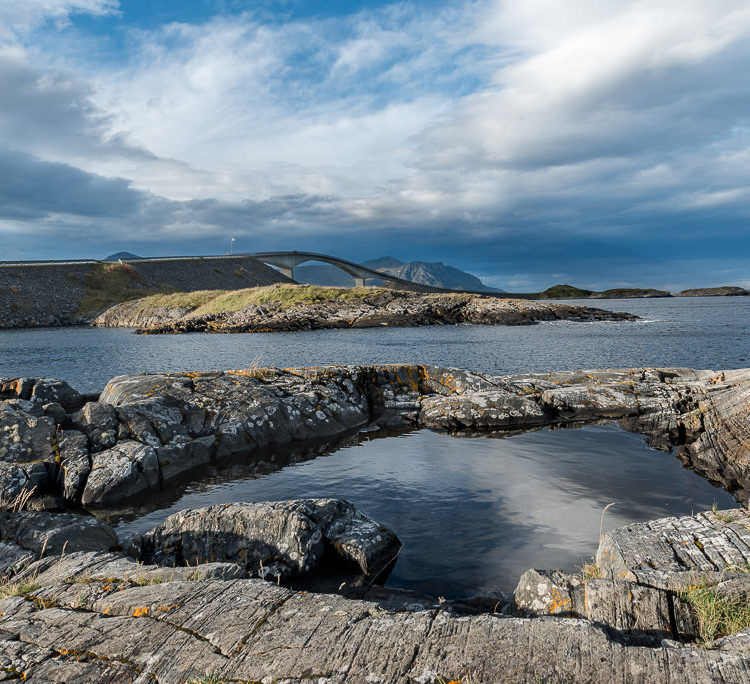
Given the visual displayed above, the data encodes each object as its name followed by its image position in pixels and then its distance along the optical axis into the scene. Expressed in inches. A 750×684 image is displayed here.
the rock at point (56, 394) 593.9
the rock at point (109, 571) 225.6
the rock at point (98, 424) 485.7
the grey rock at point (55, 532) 310.7
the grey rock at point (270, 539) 312.0
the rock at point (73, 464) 434.9
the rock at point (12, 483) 398.0
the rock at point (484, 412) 657.6
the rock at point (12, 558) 271.0
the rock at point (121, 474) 432.5
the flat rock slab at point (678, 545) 250.2
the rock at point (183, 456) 488.1
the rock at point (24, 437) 455.2
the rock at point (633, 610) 172.1
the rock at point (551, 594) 205.8
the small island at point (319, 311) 3056.1
